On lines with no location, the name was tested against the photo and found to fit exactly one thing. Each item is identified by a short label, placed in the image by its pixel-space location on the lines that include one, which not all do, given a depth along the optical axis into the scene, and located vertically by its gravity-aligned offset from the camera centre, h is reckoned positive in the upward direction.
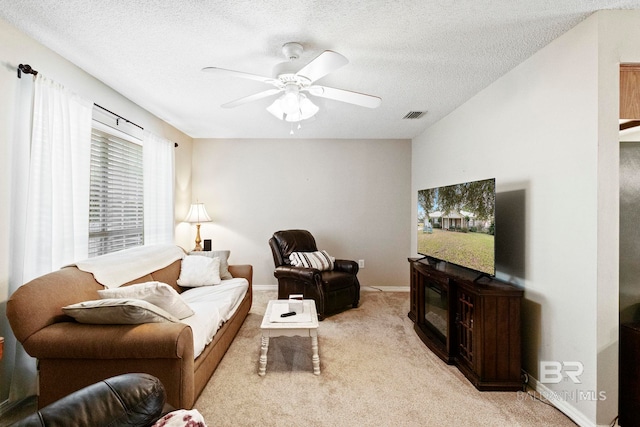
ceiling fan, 1.80 +0.94
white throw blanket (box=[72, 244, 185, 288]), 2.16 -0.43
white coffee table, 2.21 -0.89
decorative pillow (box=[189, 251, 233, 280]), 3.35 -0.54
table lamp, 4.17 -0.03
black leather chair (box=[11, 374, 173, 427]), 0.79 -0.59
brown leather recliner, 3.43 -0.80
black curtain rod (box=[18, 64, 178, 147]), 1.89 +0.95
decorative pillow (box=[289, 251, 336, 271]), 3.76 -0.61
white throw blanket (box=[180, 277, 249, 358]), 2.00 -0.79
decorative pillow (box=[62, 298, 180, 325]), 1.62 -0.57
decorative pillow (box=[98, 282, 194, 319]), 1.95 -0.56
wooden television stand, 2.04 -0.85
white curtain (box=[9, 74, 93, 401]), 1.90 +0.12
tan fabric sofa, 1.55 -0.74
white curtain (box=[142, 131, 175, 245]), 3.37 +0.32
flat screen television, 2.21 -0.08
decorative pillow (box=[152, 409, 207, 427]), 0.90 -0.66
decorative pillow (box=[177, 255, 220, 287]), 3.12 -0.64
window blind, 2.70 +0.19
